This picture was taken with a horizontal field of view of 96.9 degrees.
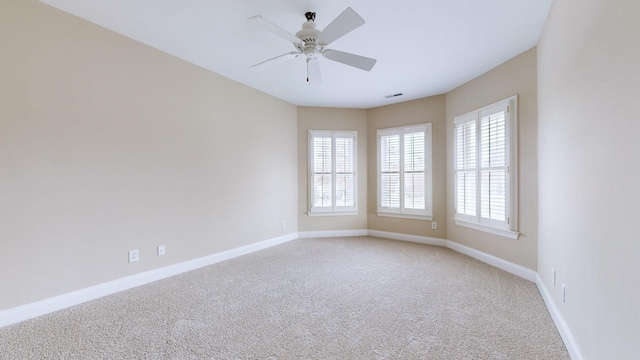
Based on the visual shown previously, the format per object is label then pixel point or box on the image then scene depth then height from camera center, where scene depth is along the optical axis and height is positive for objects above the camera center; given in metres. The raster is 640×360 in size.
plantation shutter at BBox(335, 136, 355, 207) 5.72 +0.11
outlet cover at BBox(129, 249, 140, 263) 3.07 -0.82
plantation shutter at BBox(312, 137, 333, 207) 5.66 +0.13
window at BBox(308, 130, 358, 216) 5.65 +0.09
